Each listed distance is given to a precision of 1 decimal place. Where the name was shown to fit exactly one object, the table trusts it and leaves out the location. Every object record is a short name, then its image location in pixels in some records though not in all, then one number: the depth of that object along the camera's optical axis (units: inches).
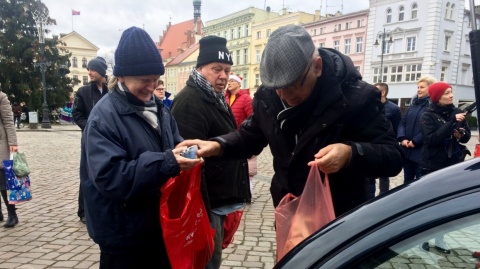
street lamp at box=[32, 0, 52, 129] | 927.9
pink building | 1637.6
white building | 1395.2
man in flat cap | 62.9
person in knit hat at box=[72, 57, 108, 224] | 190.1
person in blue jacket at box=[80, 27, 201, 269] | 71.2
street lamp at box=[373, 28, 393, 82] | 1432.8
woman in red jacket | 205.6
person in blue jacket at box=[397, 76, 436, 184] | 201.3
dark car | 37.4
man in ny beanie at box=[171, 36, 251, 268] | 101.6
